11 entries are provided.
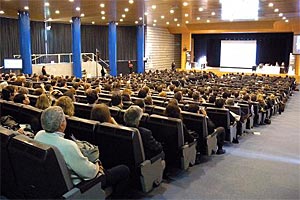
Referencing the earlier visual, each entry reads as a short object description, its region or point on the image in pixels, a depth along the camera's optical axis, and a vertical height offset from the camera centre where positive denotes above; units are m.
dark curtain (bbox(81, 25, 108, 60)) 24.47 +2.37
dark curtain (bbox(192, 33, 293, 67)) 25.72 +2.08
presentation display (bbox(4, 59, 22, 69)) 14.70 +0.16
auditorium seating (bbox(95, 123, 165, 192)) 3.33 -0.97
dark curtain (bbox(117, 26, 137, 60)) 26.57 +2.28
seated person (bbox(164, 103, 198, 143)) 4.37 -0.67
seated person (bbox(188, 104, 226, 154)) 5.16 -1.09
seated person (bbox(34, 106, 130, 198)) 2.63 -0.68
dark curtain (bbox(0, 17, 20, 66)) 18.75 +1.86
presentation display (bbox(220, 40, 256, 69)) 28.05 +1.41
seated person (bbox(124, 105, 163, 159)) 3.60 -0.75
